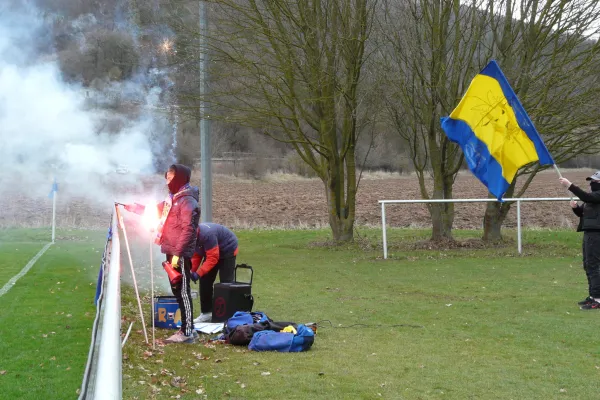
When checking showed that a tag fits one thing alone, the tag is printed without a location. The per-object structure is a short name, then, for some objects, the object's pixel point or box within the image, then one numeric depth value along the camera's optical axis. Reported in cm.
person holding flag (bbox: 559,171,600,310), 1079
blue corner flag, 2130
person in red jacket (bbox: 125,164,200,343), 889
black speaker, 1025
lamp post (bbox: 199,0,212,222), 1523
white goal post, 1839
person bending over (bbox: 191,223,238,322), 1045
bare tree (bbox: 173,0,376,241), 2066
